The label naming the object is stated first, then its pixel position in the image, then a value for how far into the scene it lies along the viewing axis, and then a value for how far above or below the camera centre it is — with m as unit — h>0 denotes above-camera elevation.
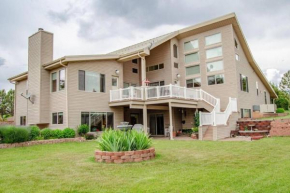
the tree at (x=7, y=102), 33.28 +2.10
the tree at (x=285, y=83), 32.44 +3.96
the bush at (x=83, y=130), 15.15 -0.91
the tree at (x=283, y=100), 32.28 +1.61
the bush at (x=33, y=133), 12.92 -0.90
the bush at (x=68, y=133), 14.27 -1.03
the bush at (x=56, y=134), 14.04 -1.06
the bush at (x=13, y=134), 11.55 -0.86
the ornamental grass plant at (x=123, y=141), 7.43 -0.82
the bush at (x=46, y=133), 13.63 -0.97
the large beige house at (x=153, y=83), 15.59 +2.36
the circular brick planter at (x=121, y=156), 7.06 -1.25
